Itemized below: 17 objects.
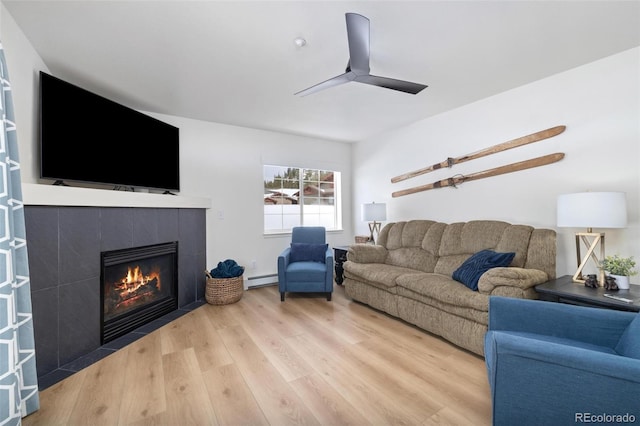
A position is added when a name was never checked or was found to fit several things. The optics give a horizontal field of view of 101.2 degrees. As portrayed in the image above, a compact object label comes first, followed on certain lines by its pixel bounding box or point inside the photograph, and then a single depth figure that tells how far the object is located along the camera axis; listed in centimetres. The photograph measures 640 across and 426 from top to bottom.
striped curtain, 125
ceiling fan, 161
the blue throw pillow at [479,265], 229
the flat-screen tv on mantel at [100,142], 209
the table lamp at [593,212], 184
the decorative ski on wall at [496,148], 257
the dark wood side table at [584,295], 166
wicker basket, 325
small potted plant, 189
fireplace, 237
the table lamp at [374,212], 394
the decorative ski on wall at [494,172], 258
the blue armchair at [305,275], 337
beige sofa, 206
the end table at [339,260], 412
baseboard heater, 399
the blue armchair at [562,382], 93
